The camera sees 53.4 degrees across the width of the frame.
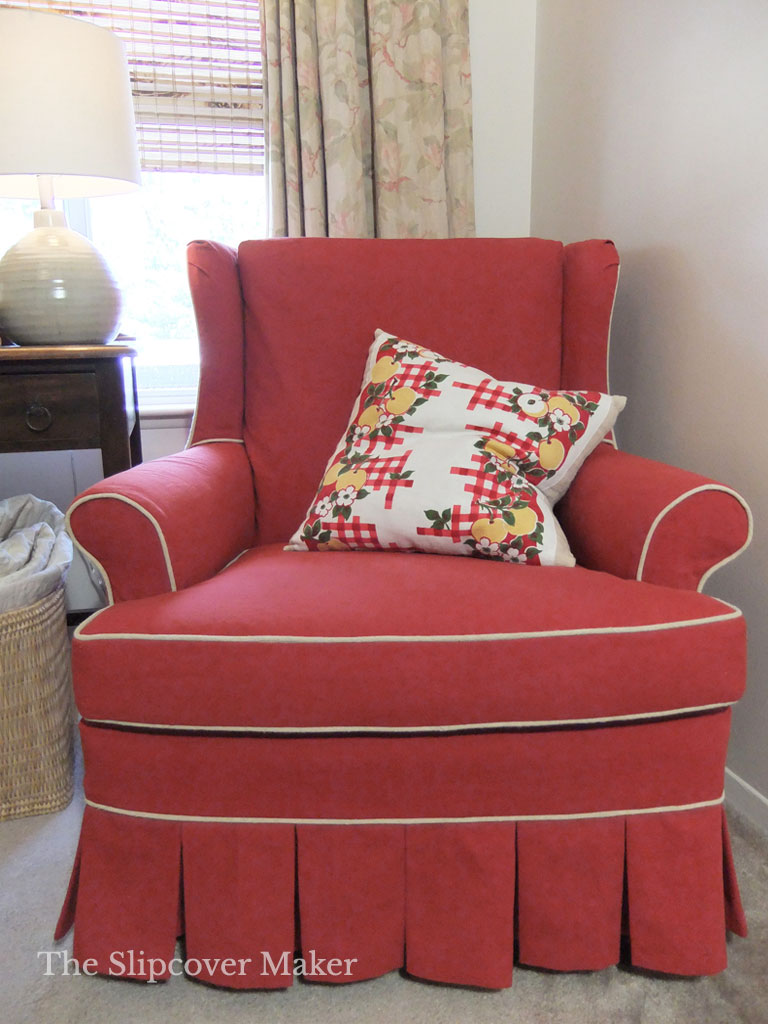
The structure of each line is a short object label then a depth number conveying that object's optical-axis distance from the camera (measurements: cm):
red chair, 87
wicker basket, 127
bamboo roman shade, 188
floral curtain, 181
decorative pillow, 112
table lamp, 136
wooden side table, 138
